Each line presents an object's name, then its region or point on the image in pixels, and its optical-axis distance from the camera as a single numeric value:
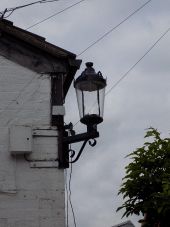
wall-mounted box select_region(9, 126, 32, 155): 11.88
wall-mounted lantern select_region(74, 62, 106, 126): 11.45
